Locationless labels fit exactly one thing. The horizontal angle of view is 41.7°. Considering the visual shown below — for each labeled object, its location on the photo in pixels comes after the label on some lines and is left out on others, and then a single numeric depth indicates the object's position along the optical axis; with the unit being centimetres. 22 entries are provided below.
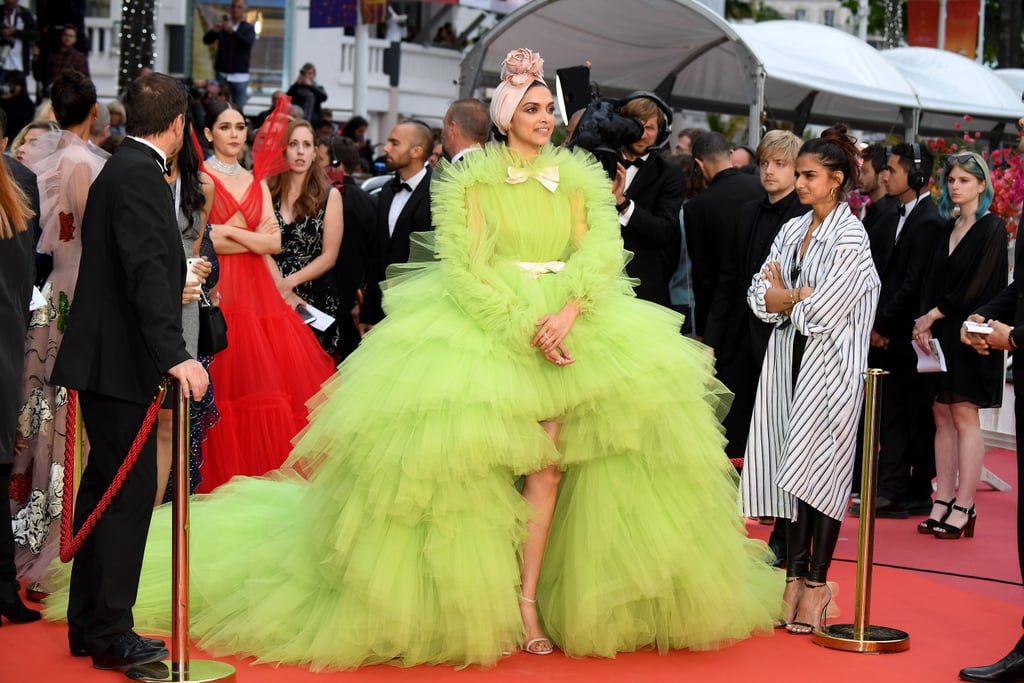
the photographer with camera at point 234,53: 1928
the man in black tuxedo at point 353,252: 888
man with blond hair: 691
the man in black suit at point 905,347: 802
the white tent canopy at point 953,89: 1825
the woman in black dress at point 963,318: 742
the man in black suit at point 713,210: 822
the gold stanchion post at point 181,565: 441
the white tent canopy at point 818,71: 1398
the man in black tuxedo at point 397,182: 802
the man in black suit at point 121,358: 455
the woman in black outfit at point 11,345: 482
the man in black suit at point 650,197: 692
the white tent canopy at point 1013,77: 2378
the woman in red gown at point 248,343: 723
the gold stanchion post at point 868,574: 528
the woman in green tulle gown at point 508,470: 478
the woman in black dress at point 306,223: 809
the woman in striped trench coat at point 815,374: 546
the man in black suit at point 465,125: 705
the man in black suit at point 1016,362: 489
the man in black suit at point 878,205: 830
